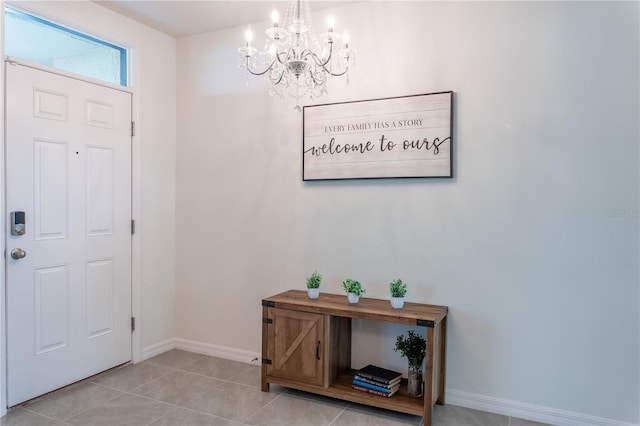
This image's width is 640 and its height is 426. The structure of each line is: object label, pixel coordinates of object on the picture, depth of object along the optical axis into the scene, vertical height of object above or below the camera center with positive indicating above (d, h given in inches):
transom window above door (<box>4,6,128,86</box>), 103.7 +39.7
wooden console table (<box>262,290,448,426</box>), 98.4 -36.2
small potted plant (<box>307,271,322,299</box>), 114.0 -22.7
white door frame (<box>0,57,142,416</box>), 133.2 -7.9
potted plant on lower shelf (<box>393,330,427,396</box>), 103.6 -37.3
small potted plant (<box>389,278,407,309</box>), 104.5 -22.3
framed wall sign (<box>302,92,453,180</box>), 108.1 +17.0
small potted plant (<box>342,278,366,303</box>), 109.0 -22.4
